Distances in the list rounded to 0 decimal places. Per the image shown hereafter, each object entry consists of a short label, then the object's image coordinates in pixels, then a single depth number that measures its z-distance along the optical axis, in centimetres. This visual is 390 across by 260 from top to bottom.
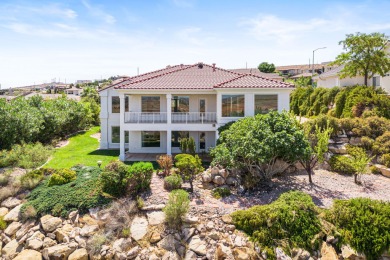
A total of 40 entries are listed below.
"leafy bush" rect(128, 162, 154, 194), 1441
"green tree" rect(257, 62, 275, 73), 7756
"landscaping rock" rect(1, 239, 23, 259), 1245
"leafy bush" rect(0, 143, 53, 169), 1772
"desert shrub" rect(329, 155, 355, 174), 1680
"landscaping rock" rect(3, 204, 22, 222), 1410
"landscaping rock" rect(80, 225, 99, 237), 1273
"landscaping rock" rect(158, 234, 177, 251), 1175
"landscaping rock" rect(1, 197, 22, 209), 1498
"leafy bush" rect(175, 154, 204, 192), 1525
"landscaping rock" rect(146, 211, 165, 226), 1273
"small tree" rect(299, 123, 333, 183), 1483
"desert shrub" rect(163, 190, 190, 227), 1216
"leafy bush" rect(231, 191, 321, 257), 1123
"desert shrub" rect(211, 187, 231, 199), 1444
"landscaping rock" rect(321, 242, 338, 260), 1071
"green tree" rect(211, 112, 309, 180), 1430
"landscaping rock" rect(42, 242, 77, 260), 1191
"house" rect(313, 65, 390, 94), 2912
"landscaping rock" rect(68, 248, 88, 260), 1178
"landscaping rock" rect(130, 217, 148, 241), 1234
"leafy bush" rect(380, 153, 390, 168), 1675
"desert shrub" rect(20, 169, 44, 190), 1575
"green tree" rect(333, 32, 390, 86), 2586
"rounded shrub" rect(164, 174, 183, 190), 1476
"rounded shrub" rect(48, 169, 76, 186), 1569
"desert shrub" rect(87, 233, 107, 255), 1196
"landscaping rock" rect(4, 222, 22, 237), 1352
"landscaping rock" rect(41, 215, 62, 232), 1312
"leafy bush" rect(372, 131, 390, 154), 1750
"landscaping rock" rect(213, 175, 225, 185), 1534
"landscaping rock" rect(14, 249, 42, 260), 1183
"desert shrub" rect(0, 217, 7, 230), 1382
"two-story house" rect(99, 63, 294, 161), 2031
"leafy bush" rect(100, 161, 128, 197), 1422
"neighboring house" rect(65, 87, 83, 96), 8750
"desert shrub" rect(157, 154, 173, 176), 1619
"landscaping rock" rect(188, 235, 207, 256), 1140
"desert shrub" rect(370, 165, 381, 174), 1689
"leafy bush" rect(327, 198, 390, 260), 1085
